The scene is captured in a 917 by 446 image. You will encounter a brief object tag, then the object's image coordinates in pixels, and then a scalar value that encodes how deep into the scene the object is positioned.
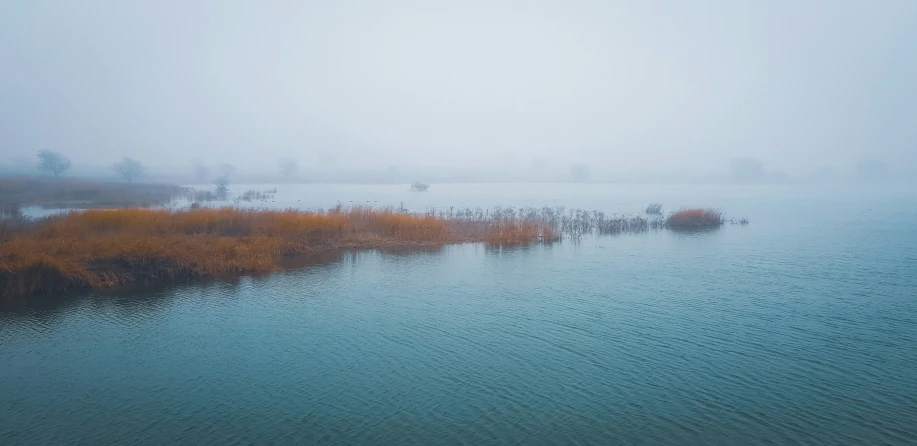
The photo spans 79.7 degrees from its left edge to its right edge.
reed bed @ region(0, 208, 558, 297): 18.28
